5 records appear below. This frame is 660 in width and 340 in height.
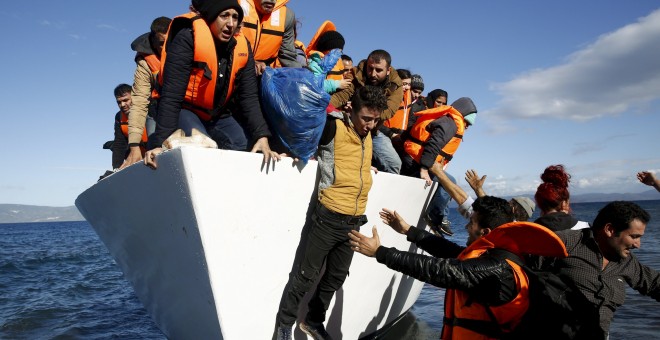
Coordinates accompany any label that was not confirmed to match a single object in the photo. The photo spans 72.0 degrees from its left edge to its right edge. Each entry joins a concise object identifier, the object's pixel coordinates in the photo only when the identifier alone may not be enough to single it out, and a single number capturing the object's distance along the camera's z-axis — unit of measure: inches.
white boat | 96.6
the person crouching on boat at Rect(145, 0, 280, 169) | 102.5
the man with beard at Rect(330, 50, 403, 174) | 153.6
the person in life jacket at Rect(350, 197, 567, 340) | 81.7
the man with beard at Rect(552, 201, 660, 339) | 101.6
